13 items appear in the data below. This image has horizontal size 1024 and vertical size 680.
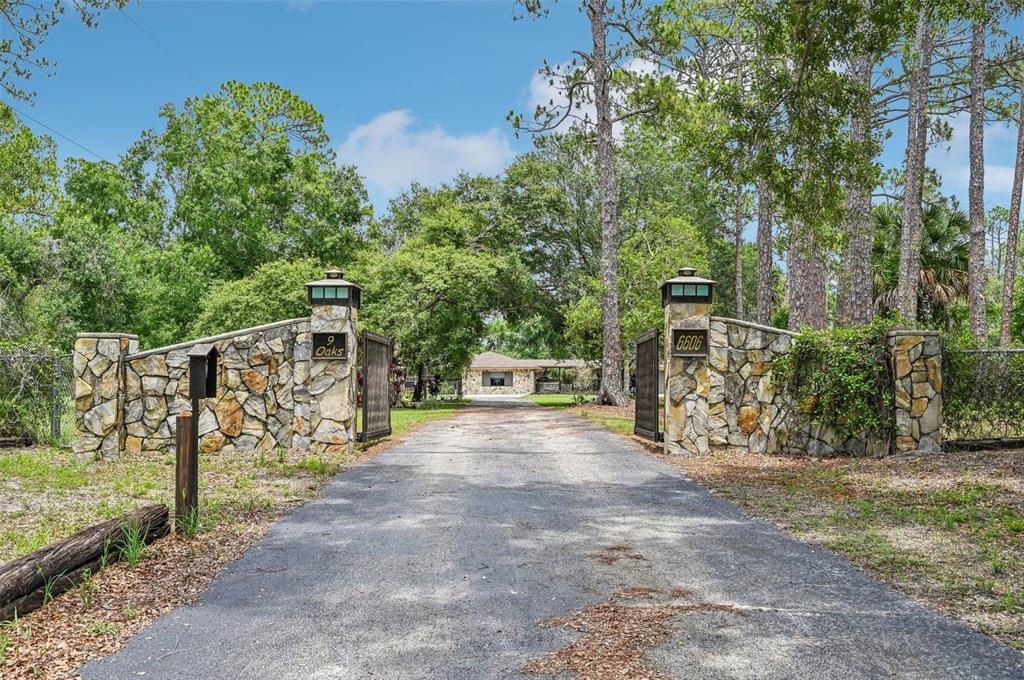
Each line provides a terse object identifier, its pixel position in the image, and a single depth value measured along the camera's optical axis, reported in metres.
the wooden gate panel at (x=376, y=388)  11.78
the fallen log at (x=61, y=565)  3.84
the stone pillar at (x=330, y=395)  10.55
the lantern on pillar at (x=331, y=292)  10.57
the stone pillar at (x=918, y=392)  9.70
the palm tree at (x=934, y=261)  20.70
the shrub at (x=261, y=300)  26.66
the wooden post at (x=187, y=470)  5.76
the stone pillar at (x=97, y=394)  10.12
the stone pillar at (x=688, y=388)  10.51
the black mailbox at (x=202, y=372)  6.11
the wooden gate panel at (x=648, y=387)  11.52
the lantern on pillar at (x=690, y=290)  10.54
